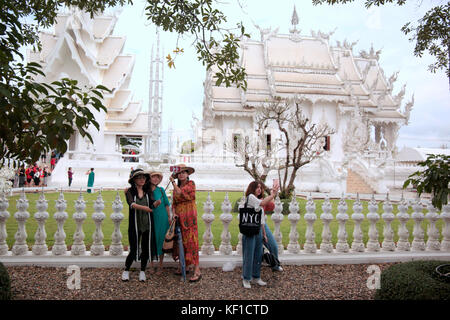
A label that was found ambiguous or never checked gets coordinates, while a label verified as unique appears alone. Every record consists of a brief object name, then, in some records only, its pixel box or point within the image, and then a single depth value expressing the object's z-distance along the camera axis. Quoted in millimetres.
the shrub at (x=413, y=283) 2947
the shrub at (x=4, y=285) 3117
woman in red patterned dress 4270
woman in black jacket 4184
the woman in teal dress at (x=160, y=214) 4379
